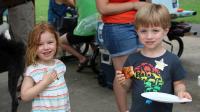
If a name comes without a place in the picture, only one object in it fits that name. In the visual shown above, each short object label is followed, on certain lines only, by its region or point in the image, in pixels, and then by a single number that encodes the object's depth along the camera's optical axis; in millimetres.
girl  2938
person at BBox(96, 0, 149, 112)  3855
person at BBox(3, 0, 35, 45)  5074
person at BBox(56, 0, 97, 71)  6164
